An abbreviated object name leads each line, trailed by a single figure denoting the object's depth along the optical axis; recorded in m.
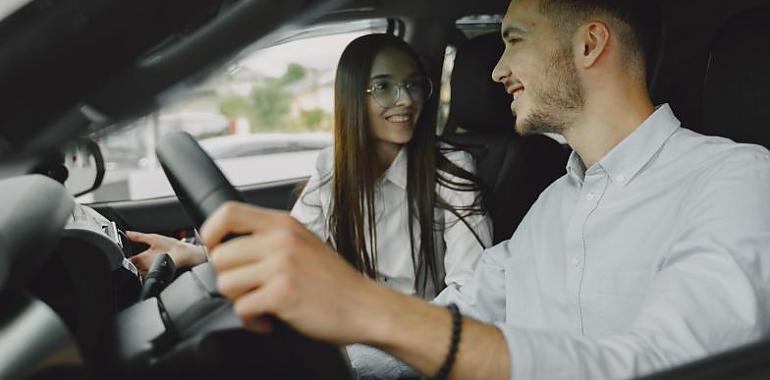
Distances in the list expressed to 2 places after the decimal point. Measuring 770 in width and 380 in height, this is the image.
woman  2.29
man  0.79
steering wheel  0.86
